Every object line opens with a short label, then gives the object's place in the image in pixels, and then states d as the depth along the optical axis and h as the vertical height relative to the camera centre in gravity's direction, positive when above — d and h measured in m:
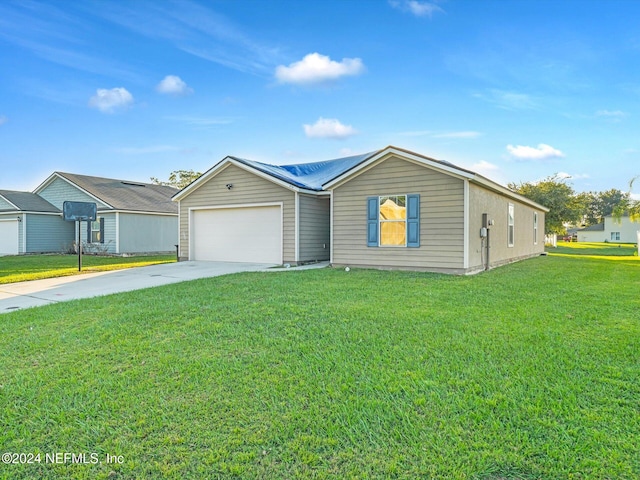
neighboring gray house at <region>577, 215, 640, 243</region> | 45.88 +0.33
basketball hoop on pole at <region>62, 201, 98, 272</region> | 13.62 +0.82
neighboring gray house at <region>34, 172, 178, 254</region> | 20.00 +1.13
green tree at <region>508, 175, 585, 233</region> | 30.55 +2.71
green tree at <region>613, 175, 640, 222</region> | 23.05 +1.71
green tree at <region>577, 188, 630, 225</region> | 67.62 +5.50
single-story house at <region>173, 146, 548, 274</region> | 9.94 +0.60
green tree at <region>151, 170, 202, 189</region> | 41.81 +6.18
